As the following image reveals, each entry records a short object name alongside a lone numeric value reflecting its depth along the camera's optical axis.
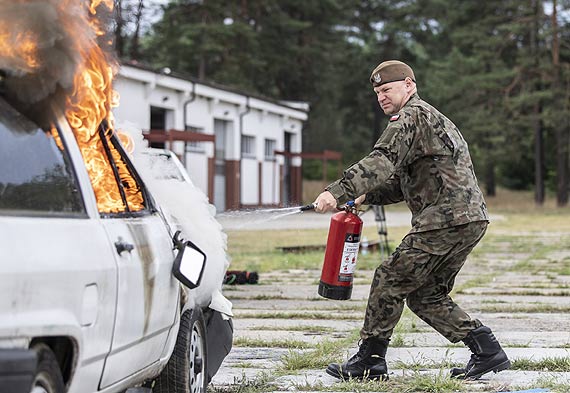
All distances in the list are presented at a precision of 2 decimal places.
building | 48.70
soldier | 10.47
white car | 5.45
